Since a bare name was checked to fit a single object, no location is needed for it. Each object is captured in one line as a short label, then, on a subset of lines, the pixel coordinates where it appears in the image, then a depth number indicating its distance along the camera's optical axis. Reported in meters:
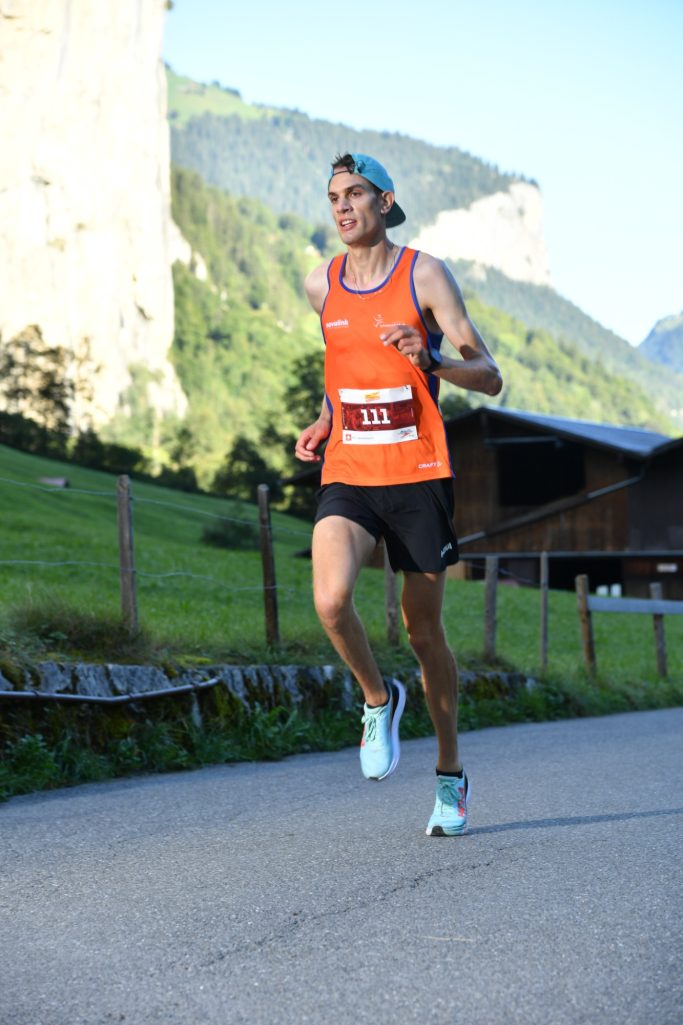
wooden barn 43.38
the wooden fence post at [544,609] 15.70
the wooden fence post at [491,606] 14.08
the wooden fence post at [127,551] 9.18
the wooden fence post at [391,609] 12.57
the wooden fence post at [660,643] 18.23
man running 5.29
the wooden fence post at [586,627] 16.38
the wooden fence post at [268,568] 10.62
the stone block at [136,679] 7.84
